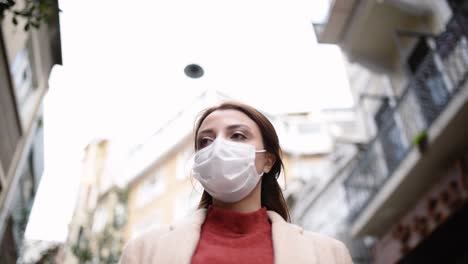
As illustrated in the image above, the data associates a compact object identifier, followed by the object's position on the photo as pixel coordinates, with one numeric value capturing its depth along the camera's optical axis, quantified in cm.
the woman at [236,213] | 191
